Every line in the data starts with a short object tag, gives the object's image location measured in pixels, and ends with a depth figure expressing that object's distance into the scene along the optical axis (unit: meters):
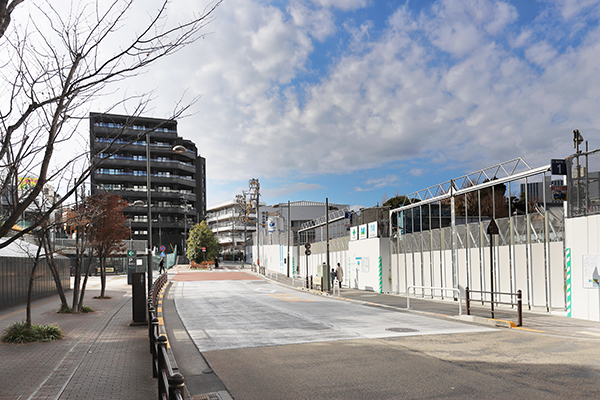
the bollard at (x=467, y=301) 14.80
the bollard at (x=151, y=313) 8.95
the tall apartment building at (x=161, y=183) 90.50
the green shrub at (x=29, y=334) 11.49
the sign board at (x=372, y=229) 29.93
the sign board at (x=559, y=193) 15.70
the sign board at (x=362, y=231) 31.71
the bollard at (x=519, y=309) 13.42
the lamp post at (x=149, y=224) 17.06
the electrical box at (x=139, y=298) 14.32
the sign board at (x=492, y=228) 14.78
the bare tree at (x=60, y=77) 5.01
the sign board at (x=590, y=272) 14.16
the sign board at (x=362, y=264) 31.18
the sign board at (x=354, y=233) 33.50
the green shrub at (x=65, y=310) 17.68
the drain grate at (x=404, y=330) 13.07
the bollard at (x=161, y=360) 5.31
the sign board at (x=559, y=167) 15.88
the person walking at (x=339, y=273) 28.52
